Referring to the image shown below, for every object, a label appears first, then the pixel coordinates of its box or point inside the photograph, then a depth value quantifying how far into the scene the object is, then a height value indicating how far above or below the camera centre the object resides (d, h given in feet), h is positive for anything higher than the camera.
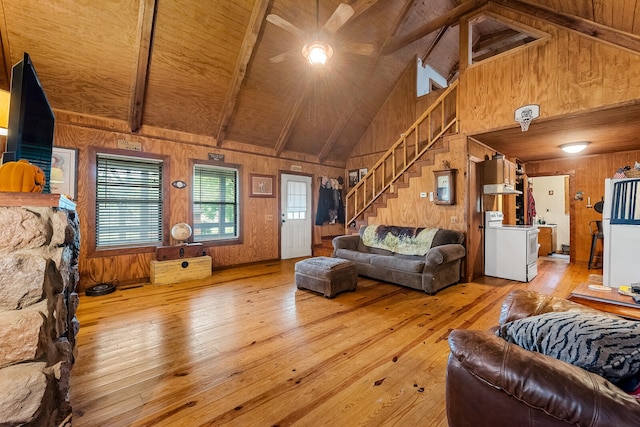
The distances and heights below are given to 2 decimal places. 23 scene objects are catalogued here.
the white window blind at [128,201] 13.87 +0.67
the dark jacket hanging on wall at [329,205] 23.07 +0.86
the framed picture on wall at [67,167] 12.37 +2.12
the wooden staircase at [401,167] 15.89 +3.25
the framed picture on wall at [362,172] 24.32 +3.84
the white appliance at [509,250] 14.23 -1.84
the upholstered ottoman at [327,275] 11.58 -2.64
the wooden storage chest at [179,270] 13.99 -2.93
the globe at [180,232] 14.99 -0.97
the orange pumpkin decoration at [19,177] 3.39 +0.46
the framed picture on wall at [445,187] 14.30 +1.53
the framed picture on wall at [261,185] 19.04 +2.07
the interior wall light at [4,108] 4.33 +1.66
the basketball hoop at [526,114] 11.88 +4.43
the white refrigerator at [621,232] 7.34 -0.41
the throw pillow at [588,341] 2.68 -1.34
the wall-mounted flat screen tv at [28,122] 4.27 +1.58
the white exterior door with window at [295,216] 20.94 -0.09
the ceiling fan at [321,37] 9.60 +6.76
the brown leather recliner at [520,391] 2.34 -1.64
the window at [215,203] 16.93 +0.73
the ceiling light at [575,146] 15.29 +3.94
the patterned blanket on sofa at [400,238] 14.02 -1.25
